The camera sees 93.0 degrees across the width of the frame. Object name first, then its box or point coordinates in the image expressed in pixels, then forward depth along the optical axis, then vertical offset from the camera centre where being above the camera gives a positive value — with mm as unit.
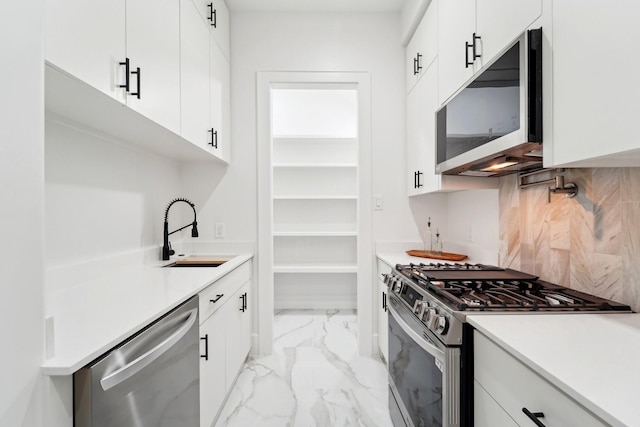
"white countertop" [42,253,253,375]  724 -339
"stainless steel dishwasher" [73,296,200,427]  729 -499
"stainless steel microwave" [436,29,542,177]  1031 +384
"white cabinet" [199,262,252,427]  1455 -734
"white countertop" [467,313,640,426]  563 -345
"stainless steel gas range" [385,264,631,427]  1028 -428
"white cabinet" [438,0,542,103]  1140 +803
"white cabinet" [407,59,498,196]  1843 +470
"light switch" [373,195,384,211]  2568 +69
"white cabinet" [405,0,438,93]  1960 +1178
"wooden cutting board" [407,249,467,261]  2125 -323
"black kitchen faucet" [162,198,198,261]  2104 -231
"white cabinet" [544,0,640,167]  728 +339
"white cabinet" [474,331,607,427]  644 -459
